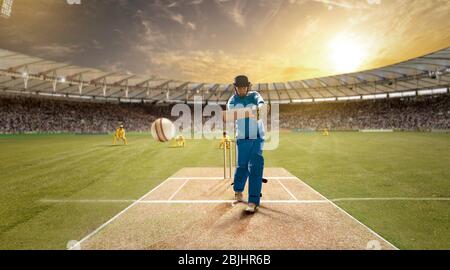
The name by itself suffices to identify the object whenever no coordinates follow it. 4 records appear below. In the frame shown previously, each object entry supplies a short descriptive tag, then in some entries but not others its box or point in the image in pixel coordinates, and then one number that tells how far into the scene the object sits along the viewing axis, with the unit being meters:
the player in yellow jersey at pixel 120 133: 20.22
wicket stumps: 7.66
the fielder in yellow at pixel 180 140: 19.96
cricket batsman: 4.83
